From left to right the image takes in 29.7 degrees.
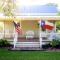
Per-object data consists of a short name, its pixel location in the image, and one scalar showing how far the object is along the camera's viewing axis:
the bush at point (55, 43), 10.34
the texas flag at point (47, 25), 11.83
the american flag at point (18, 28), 11.28
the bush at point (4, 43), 10.72
